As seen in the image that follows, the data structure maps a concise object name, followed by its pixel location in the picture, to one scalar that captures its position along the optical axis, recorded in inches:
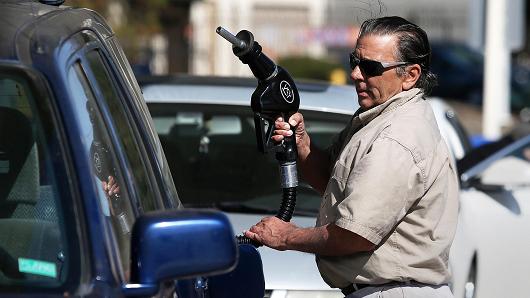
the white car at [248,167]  457.4
